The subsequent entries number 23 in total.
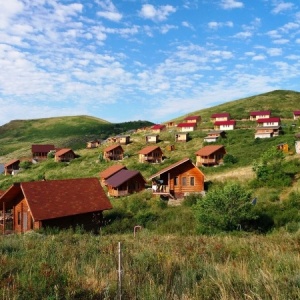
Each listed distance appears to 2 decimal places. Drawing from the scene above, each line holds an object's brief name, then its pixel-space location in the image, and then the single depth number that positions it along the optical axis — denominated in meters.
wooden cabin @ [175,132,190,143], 88.56
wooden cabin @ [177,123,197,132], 105.31
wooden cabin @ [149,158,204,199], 41.41
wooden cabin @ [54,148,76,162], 85.44
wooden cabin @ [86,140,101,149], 105.15
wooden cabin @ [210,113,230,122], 114.86
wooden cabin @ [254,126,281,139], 80.02
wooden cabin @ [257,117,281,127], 92.15
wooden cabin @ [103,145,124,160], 79.74
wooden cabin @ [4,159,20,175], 85.82
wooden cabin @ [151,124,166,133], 114.07
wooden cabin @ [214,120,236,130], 99.12
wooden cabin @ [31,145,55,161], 99.30
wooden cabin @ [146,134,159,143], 92.81
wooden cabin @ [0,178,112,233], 25.08
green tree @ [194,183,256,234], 21.75
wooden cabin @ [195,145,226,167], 60.84
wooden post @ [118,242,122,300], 5.21
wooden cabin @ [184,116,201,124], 116.64
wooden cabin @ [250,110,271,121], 110.01
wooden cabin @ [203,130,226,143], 82.81
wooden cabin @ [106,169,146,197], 45.16
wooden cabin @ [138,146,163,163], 71.12
